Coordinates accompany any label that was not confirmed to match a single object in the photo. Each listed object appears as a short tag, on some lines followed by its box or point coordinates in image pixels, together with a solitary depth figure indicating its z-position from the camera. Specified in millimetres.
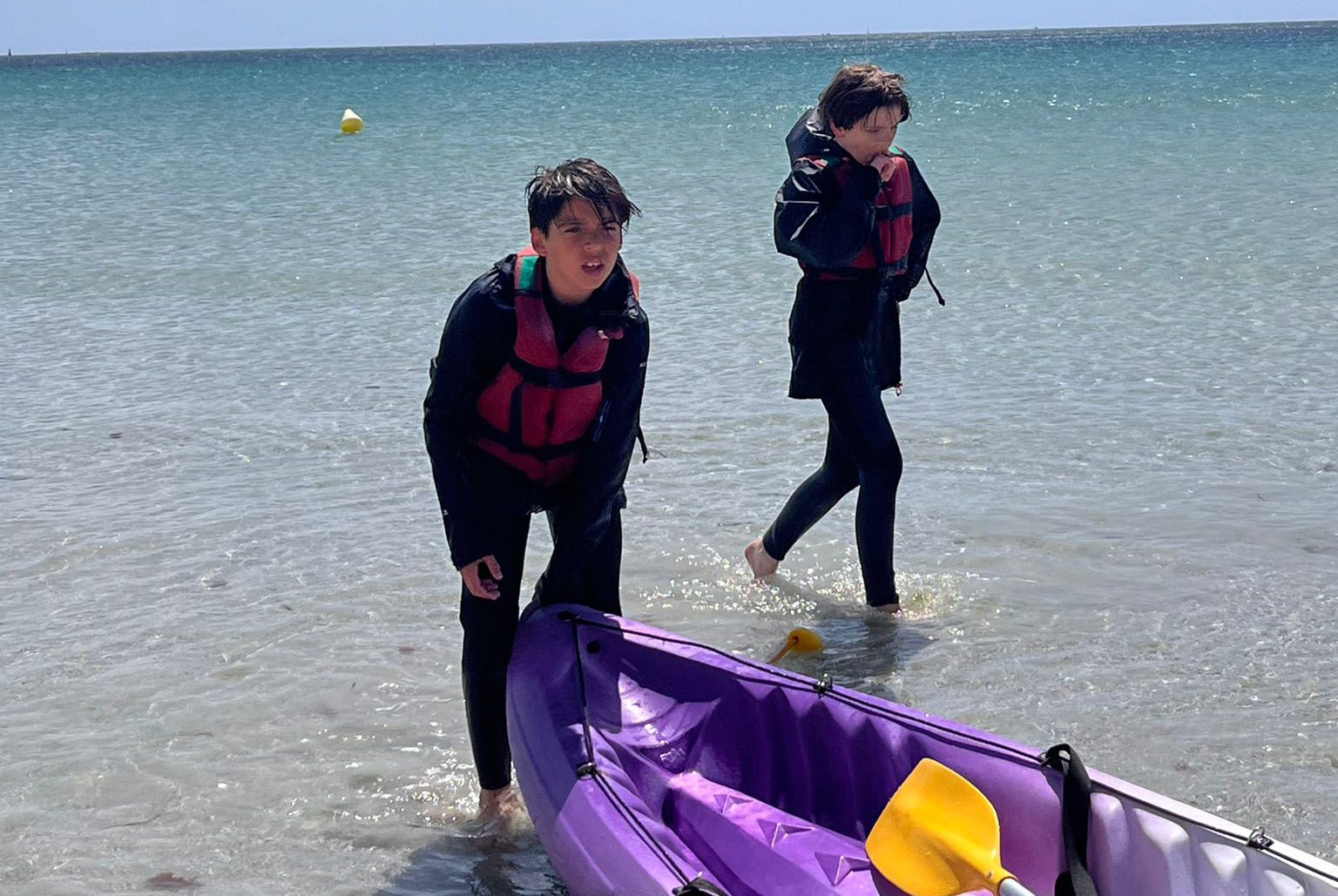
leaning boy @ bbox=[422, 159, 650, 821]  3121
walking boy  4180
